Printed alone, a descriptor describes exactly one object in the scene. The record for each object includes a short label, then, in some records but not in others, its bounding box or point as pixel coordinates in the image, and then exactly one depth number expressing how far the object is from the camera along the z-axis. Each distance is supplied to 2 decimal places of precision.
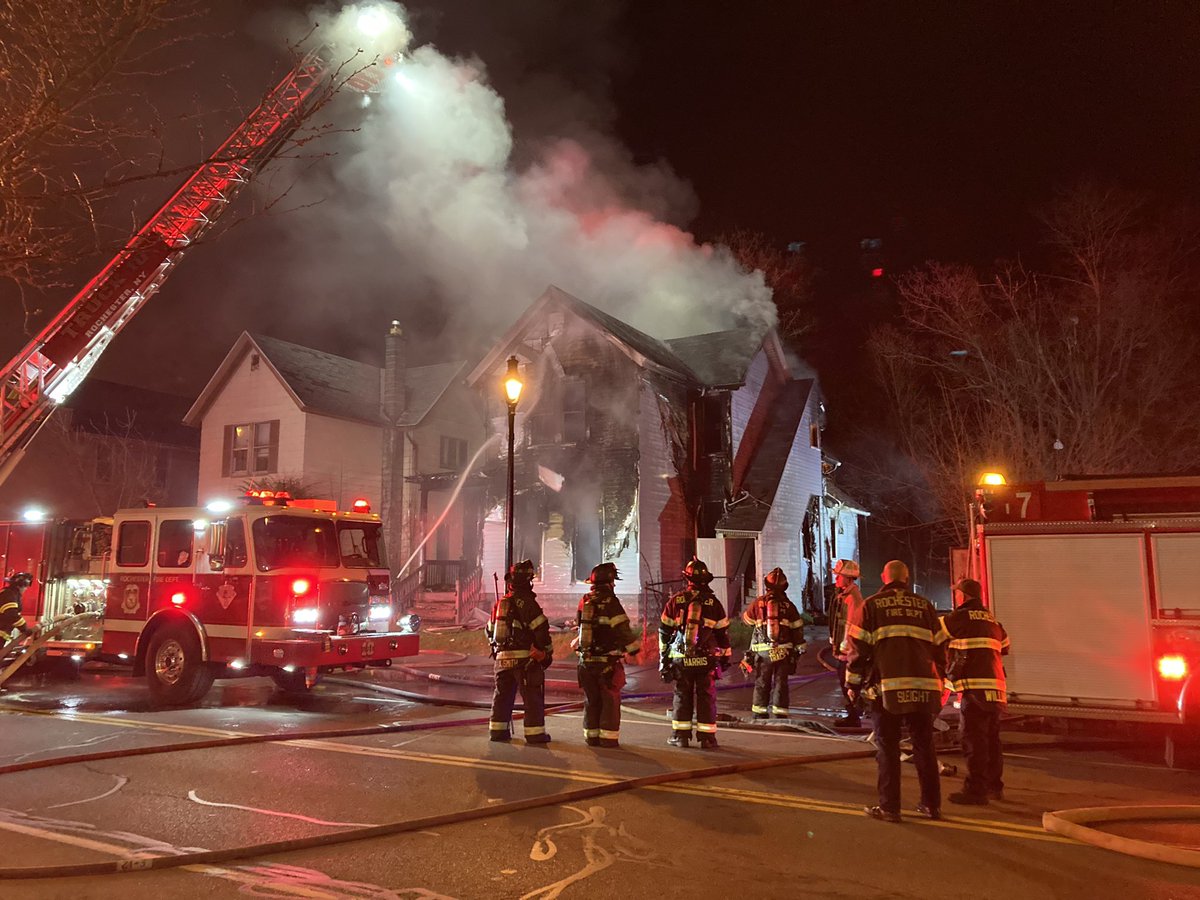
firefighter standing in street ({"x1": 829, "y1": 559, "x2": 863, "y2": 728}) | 8.50
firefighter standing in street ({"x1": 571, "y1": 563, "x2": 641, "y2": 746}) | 7.54
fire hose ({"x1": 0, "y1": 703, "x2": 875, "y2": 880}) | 4.39
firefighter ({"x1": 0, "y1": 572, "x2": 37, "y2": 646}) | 10.88
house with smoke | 18.36
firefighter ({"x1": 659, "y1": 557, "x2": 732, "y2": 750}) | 7.48
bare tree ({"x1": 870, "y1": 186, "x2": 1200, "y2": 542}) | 17.86
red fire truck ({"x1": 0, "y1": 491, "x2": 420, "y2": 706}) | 9.61
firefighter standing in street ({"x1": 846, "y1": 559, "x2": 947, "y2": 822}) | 5.30
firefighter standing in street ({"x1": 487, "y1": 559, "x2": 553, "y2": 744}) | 7.78
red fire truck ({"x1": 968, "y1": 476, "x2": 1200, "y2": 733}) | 7.18
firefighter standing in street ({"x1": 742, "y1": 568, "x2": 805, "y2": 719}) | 9.02
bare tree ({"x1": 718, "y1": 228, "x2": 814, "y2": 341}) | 33.12
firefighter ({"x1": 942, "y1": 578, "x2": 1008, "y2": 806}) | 5.76
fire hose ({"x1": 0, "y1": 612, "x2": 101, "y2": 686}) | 10.78
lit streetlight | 11.44
